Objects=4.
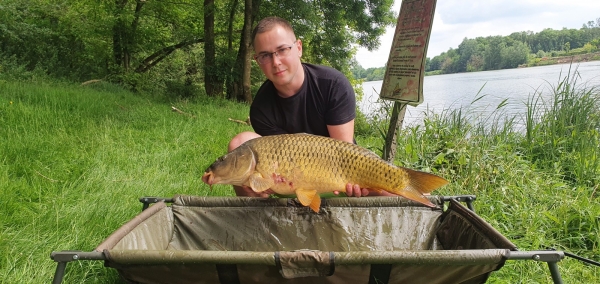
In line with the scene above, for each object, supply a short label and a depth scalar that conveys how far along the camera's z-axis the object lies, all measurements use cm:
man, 155
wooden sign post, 185
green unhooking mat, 97
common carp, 128
